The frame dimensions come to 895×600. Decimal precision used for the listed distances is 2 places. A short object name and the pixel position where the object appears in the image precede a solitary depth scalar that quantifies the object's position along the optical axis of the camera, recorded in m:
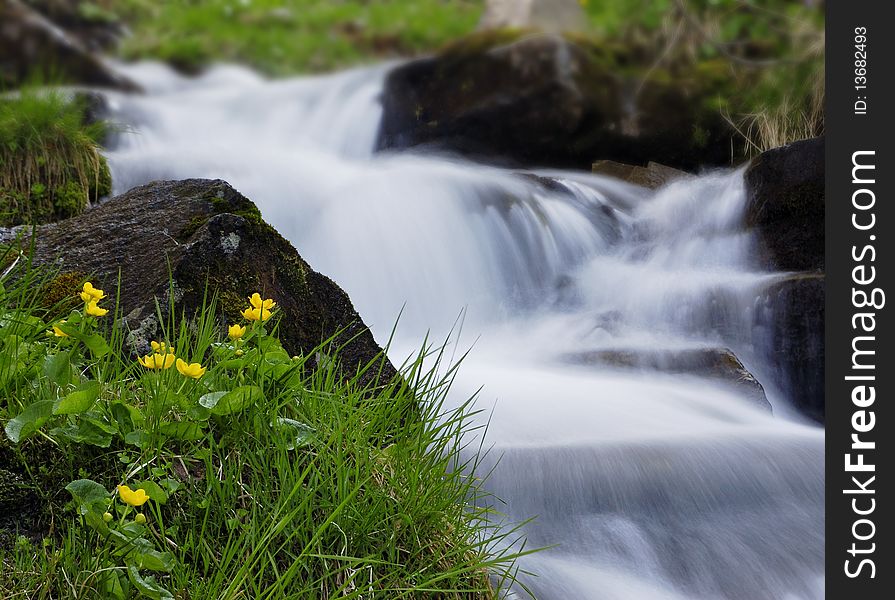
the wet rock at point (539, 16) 5.86
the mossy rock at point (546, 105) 4.80
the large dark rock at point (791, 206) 3.66
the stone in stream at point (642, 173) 4.37
